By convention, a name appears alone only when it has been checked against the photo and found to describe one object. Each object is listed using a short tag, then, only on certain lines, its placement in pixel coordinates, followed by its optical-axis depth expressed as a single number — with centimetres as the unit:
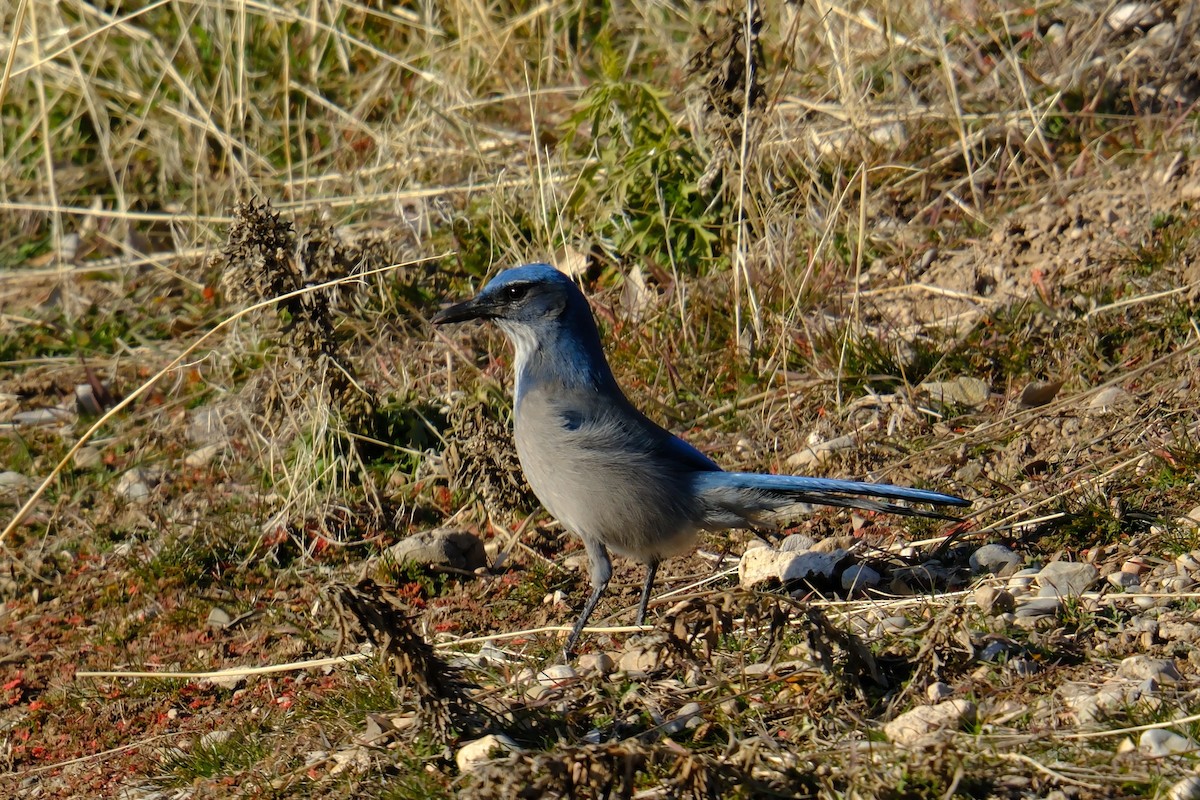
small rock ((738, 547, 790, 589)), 875
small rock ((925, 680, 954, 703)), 690
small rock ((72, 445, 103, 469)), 1178
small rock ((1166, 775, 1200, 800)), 575
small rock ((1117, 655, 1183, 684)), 672
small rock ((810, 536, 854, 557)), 916
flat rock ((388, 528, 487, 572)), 973
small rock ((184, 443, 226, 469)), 1159
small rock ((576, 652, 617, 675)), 767
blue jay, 833
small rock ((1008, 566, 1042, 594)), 794
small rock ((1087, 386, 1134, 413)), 956
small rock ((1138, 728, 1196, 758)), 607
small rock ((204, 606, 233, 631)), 956
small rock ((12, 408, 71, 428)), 1237
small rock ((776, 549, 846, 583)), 868
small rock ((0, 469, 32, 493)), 1145
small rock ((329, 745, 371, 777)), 704
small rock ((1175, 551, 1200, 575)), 779
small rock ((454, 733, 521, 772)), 670
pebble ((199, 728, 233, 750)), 773
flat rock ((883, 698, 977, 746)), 647
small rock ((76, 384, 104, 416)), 1245
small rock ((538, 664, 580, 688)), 749
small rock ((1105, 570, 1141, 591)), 774
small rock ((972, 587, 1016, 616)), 763
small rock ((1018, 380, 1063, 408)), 997
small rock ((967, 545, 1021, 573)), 837
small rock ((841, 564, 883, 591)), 851
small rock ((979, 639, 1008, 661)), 715
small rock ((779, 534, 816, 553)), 921
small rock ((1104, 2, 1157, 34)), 1340
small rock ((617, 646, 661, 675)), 766
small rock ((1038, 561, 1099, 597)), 777
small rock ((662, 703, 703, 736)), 697
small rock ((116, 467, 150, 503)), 1117
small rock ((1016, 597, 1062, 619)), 759
